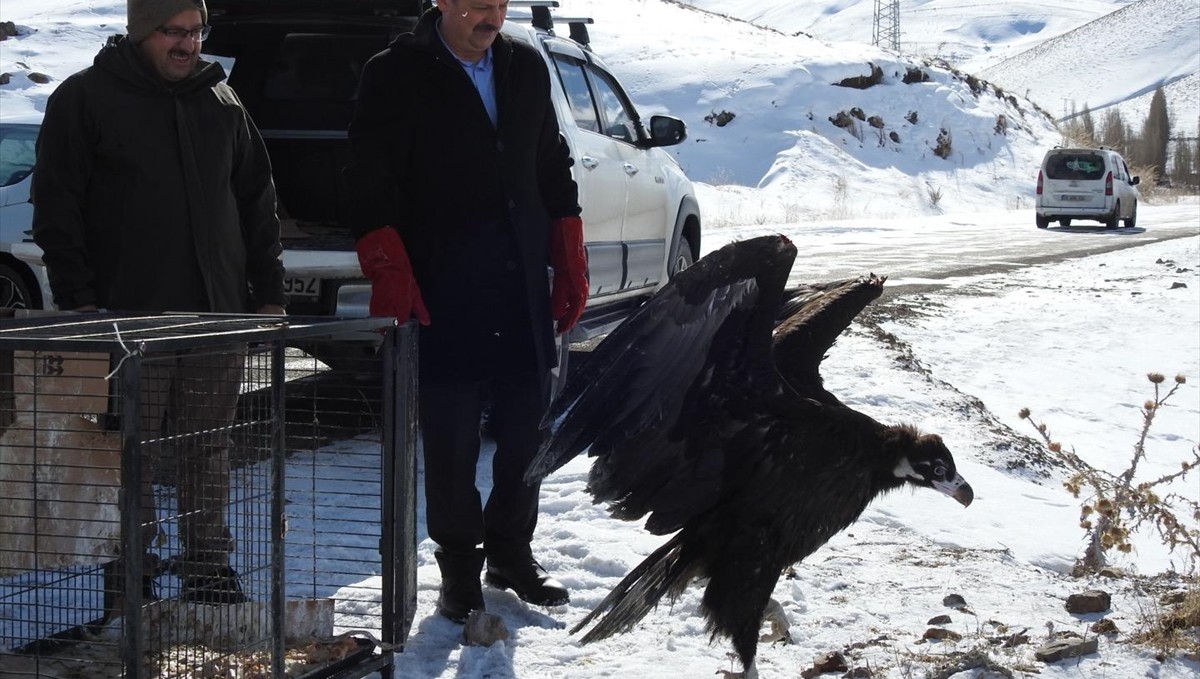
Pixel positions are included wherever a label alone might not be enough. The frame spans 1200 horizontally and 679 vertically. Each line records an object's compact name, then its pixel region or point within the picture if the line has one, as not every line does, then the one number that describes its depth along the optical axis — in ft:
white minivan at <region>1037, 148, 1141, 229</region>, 80.79
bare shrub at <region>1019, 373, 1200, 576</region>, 15.93
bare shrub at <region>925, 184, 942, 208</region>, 111.61
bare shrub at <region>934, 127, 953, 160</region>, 132.36
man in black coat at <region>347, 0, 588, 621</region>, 13.08
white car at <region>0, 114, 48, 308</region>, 27.20
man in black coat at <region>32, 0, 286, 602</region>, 12.65
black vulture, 12.52
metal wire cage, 9.73
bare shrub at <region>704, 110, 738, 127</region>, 130.31
